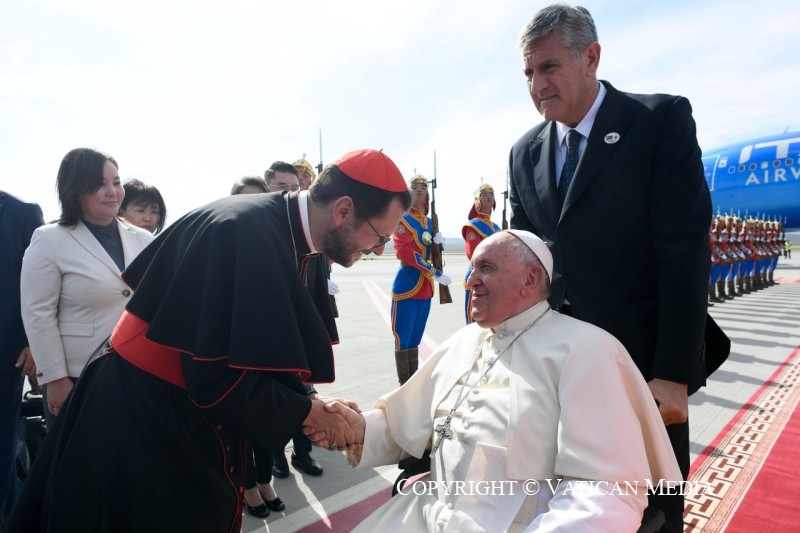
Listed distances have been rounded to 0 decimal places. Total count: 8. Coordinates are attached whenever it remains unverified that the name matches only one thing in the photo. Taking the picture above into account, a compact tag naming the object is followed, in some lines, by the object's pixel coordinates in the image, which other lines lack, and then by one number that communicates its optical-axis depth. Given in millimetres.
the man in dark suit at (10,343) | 2578
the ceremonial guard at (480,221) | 5586
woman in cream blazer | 2314
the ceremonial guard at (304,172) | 4277
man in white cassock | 1537
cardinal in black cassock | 1388
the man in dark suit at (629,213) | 1688
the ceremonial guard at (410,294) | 5125
